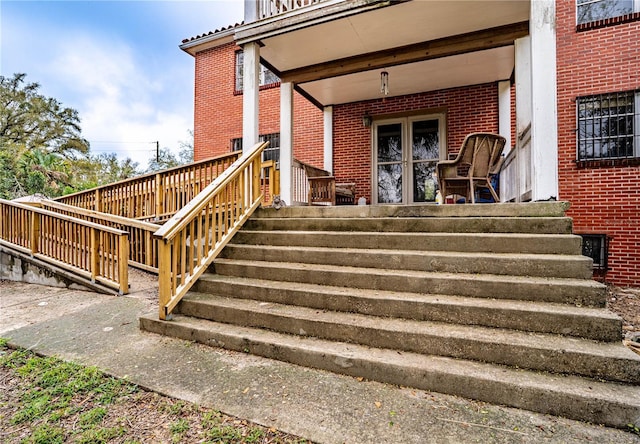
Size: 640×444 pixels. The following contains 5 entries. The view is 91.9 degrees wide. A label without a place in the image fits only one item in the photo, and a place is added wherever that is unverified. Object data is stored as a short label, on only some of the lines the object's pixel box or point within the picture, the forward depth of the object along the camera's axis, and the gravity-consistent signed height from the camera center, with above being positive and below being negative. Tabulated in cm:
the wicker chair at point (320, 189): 601 +68
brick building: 417 +240
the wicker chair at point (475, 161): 420 +85
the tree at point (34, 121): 1922 +676
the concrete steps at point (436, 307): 190 -70
